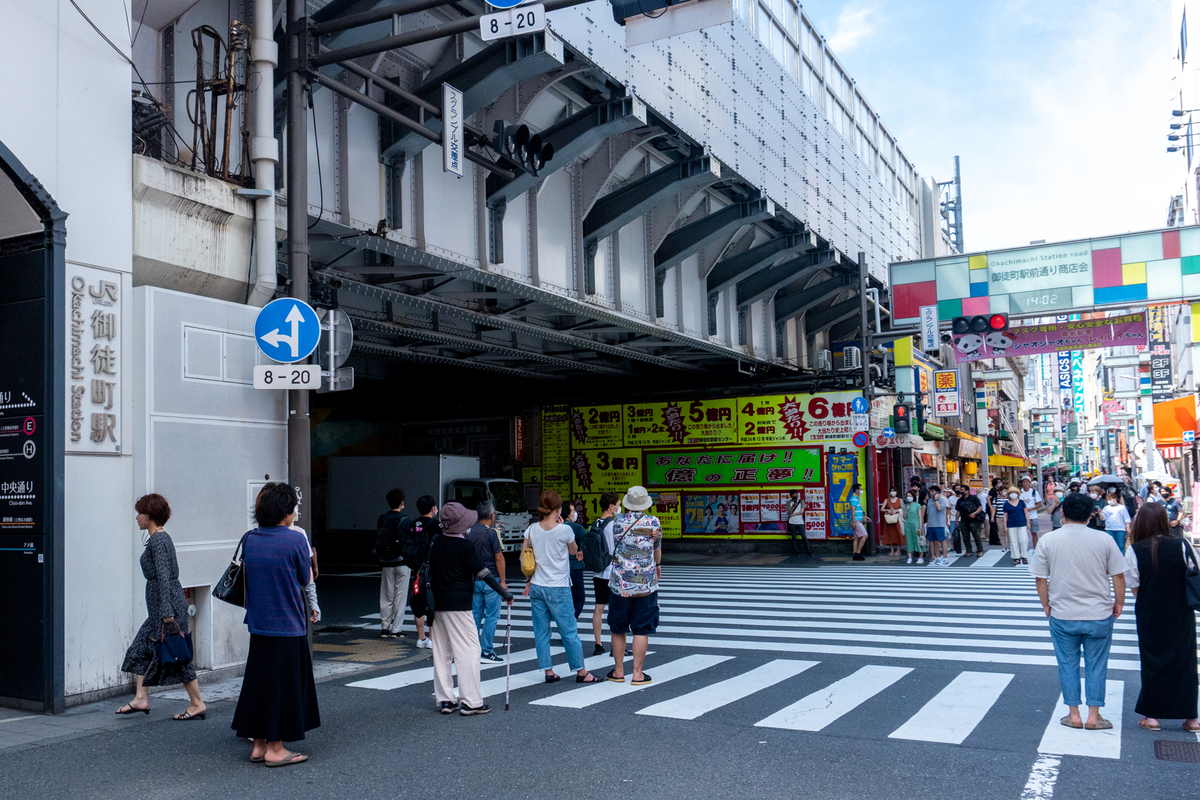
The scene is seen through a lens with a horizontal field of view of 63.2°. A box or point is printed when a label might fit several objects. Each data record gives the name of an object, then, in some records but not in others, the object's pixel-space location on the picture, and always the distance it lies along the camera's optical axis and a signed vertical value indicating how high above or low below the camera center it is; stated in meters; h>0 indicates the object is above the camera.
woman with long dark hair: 6.66 -1.28
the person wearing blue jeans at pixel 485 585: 9.34 -1.26
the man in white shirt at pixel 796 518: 24.94 -1.72
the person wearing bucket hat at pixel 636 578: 8.57 -1.08
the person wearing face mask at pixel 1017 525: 20.23 -1.70
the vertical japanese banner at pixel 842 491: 25.86 -1.10
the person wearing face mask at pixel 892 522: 23.67 -1.80
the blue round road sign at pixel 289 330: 8.71 +1.22
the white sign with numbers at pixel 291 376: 8.85 +0.82
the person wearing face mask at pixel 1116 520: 14.16 -1.14
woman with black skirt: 6.14 -1.08
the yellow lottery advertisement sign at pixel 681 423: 27.55 +0.89
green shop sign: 26.64 -0.40
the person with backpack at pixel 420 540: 10.85 -0.87
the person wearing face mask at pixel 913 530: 22.48 -1.90
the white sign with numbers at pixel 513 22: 8.10 +3.67
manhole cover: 6.01 -1.97
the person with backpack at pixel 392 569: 11.30 -1.27
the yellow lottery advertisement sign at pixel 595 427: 28.83 +0.89
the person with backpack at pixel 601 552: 9.71 -0.95
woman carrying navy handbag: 7.19 -1.11
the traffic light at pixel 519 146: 11.91 +3.89
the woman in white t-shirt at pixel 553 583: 8.86 -1.15
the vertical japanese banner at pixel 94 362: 8.02 +0.92
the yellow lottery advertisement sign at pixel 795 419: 26.20 +0.88
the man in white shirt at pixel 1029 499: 20.48 -1.15
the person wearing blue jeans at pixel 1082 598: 6.71 -1.08
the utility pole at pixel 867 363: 23.62 +2.13
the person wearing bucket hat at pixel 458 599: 7.51 -1.07
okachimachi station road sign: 22.92 +4.14
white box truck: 25.34 -0.72
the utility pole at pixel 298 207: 9.16 +2.46
